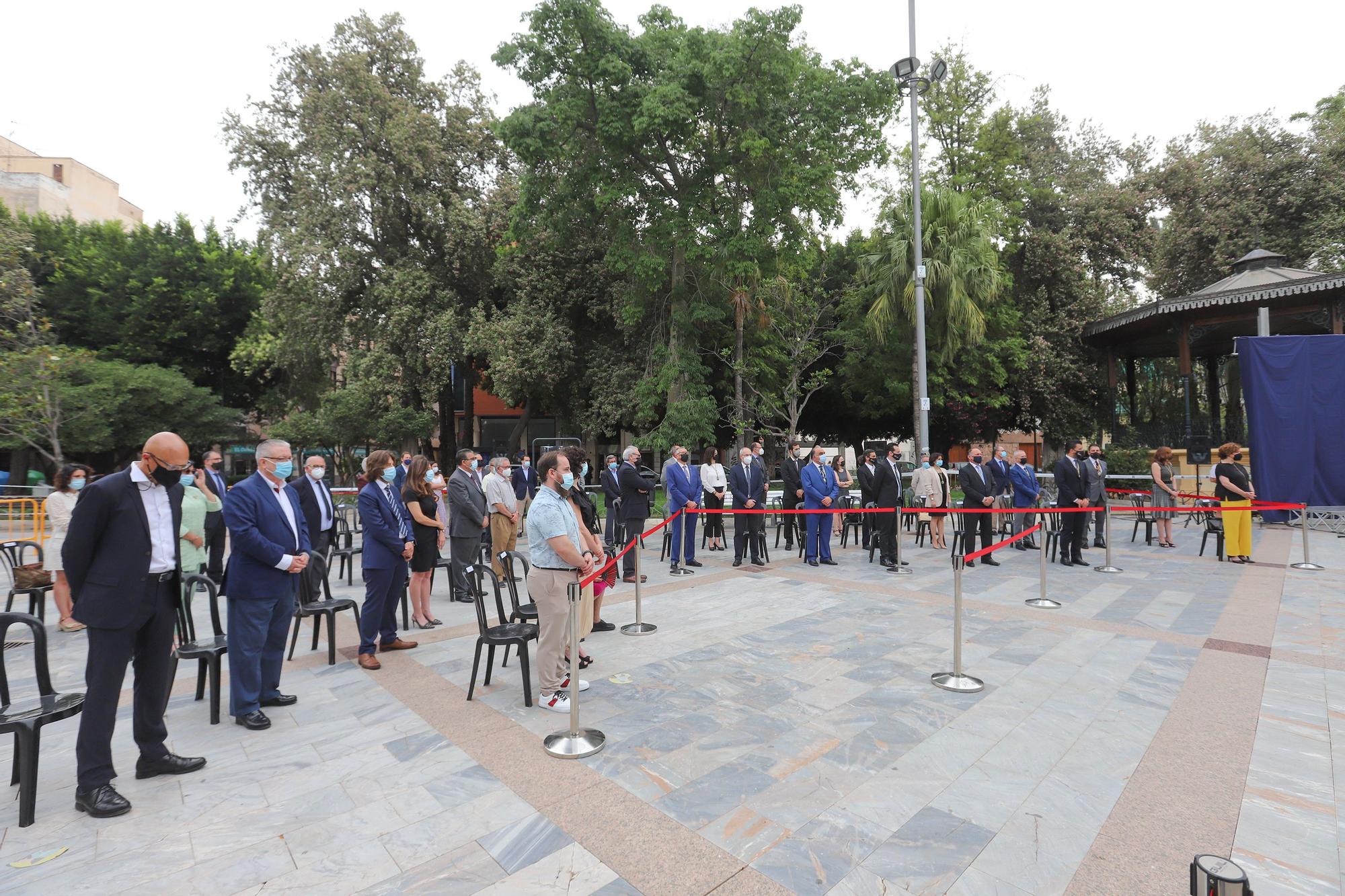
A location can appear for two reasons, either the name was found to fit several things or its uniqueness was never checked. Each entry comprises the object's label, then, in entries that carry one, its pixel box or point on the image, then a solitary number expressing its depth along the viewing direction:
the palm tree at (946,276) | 17.67
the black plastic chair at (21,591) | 6.86
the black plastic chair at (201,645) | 4.71
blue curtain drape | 12.83
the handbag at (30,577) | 7.03
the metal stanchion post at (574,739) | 4.13
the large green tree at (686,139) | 15.83
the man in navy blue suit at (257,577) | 4.70
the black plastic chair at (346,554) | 9.34
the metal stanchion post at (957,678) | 5.17
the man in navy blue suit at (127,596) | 3.56
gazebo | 15.20
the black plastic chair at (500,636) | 5.02
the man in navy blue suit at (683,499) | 10.91
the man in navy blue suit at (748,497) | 11.14
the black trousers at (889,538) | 10.75
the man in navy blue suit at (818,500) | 11.20
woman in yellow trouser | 10.34
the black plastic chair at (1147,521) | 12.84
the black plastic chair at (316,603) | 5.97
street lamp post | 14.30
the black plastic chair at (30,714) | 3.33
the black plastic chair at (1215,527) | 10.61
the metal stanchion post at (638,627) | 7.08
